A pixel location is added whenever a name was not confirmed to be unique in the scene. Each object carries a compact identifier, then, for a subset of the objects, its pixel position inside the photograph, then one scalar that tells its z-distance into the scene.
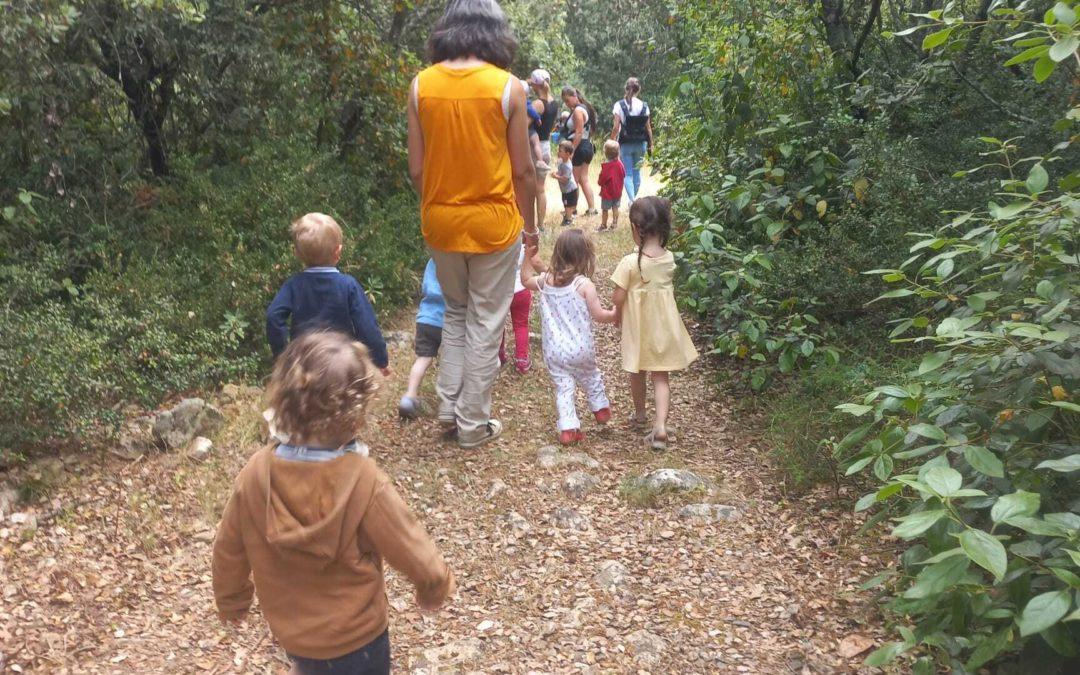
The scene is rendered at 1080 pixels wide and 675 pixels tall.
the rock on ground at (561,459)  4.76
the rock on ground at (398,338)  6.94
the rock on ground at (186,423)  4.90
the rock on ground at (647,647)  3.24
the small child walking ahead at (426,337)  5.30
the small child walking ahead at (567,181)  11.32
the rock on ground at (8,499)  4.15
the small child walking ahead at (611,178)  10.59
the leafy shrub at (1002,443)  2.10
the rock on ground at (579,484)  4.46
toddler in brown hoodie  2.17
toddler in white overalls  4.90
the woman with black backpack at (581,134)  11.35
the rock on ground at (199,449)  4.79
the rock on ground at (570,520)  4.19
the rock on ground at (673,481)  4.38
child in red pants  5.96
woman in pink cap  10.38
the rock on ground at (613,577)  3.69
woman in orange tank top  4.19
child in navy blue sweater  4.03
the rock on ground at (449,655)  3.27
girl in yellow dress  4.85
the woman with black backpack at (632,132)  11.33
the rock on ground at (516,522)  4.19
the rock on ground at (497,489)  4.47
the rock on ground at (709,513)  4.14
